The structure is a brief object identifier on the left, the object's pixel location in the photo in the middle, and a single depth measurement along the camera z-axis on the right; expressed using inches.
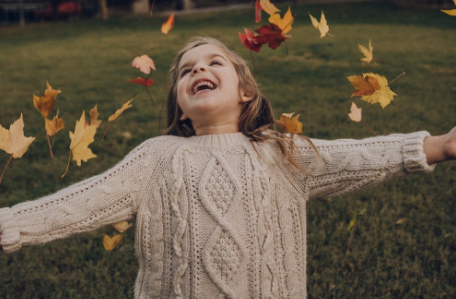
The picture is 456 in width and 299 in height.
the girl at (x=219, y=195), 67.2
